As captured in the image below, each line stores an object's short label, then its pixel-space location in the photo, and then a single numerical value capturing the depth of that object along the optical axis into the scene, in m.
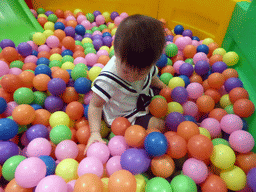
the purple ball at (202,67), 1.25
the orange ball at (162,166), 0.75
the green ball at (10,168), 0.74
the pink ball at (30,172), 0.65
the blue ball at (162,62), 1.34
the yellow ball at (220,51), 1.35
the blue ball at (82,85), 1.08
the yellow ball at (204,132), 0.90
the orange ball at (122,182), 0.62
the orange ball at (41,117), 1.00
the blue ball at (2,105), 0.94
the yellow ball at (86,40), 1.69
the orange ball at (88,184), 0.59
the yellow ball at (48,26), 1.75
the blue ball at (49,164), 0.75
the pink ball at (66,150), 0.82
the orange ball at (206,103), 1.08
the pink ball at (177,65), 1.39
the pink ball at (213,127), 0.97
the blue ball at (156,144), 0.73
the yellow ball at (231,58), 1.22
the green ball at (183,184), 0.68
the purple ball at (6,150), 0.80
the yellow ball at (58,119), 0.97
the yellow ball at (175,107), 1.03
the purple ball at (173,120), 0.94
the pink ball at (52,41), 1.53
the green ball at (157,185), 0.66
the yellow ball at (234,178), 0.75
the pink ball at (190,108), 1.09
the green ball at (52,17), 1.88
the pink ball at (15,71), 1.21
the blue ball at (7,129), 0.83
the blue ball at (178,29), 1.71
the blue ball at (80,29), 1.78
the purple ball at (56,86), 1.04
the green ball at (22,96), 0.99
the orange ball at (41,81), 1.08
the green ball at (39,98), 1.09
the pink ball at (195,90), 1.15
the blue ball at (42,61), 1.33
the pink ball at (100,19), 1.95
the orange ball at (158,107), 0.97
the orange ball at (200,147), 0.74
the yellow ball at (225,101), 1.11
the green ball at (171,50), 1.43
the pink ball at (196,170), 0.74
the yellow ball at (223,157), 0.75
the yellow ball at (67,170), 0.74
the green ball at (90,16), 1.97
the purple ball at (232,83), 1.10
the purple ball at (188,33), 1.65
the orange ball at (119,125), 0.89
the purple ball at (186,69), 1.29
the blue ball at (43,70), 1.15
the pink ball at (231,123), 0.92
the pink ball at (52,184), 0.61
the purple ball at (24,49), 1.37
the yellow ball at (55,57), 1.40
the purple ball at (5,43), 1.37
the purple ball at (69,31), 1.68
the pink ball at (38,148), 0.81
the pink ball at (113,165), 0.78
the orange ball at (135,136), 0.80
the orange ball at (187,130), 0.82
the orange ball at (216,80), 1.14
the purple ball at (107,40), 1.65
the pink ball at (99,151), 0.83
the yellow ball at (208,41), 1.51
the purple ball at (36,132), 0.91
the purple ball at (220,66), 1.24
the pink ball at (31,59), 1.35
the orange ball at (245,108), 0.96
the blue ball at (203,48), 1.42
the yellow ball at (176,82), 1.18
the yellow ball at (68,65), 1.29
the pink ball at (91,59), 1.40
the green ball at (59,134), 0.89
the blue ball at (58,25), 1.73
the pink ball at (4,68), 1.19
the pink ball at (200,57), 1.35
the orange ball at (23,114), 0.90
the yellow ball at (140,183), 0.71
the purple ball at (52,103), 1.07
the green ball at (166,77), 1.28
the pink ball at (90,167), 0.72
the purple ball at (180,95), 1.08
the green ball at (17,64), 1.30
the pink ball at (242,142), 0.81
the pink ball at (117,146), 0.85
